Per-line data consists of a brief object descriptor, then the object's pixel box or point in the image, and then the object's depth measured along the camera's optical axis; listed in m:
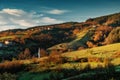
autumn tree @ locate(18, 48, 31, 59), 106.00
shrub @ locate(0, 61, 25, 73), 66.89
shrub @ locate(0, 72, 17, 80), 53.46
